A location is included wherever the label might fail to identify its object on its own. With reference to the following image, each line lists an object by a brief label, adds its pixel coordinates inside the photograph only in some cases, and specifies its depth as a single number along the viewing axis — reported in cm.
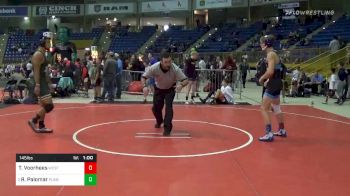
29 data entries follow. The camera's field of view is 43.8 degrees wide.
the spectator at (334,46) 2119
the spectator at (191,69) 1422
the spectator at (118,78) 1598
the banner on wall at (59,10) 4328
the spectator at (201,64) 2174
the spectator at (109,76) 1471
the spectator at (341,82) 1538
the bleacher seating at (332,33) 2531
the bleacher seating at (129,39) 3903
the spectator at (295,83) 1781
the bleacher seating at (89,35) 4188
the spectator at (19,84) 1484
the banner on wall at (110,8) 4184
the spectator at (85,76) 1785
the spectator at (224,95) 1401
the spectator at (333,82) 1581
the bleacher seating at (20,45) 3892
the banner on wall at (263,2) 3226
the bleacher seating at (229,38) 3269
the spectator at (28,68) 2112
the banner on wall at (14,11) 4403
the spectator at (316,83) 1855
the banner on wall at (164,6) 3922
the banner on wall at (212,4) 3625
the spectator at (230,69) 1634
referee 804
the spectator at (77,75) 1757
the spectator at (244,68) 2254
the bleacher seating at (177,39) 3572
